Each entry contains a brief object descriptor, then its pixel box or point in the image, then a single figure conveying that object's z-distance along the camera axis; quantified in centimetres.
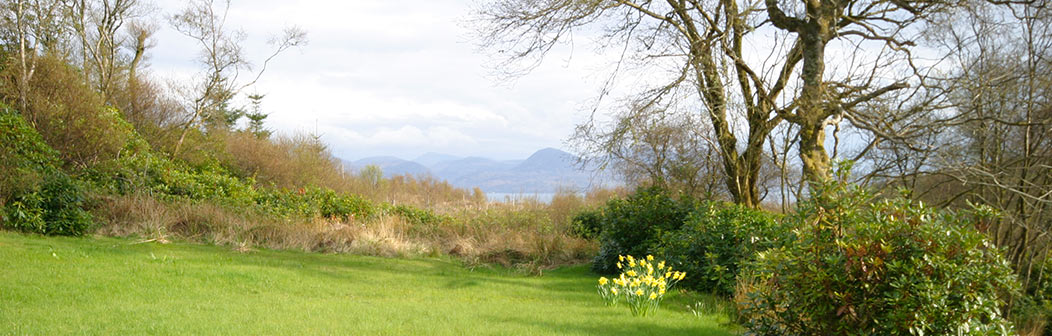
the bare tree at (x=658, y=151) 1053
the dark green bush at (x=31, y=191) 1084
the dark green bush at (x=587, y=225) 1436
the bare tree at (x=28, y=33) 1335
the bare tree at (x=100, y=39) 1881
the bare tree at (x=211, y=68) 2033
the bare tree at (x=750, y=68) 900
